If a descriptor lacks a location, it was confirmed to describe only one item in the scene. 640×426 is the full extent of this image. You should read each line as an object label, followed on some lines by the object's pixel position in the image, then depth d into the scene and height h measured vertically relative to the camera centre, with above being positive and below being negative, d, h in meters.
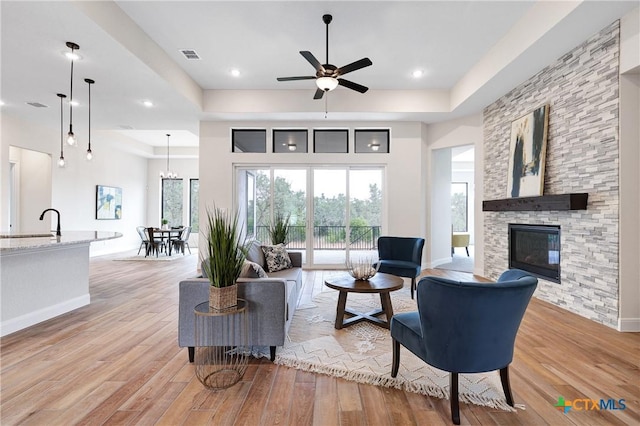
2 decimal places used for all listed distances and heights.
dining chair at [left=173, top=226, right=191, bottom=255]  8.86 -0.82
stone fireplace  3.23 +0.56
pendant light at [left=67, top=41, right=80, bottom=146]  3.51 +1.83
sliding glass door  6.64 +0.09
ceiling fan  3.40 +1.54
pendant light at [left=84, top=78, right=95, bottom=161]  4.49 +1.84
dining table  8.50 -0.74
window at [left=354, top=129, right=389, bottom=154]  6.63 +1.52
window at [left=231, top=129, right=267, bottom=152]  6.63 +1.50
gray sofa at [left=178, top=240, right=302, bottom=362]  2.44 -0.75
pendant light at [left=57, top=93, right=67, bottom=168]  4.97 +1.83
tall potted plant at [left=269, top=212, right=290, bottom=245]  5.20 -0.37
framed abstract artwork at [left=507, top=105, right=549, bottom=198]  4.17 +0.84
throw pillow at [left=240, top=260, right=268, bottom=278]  2.71 -0.52
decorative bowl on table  3.36 -0.64
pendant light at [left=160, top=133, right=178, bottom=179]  9.76 +1.13
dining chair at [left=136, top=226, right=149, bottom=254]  8.46 -0.67
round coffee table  3.11 -0.76
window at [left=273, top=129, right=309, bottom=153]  6.63 +1.48
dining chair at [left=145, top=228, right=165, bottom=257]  8.07 -0.87
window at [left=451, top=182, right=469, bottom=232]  11.10 +0.28
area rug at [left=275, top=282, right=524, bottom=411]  2.12 -1.18
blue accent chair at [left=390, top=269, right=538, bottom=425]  1.67 -0.60
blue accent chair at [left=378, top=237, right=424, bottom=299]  4.44 -0.67
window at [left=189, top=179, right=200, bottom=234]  11.06 +0.23
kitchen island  3.09 -0.74
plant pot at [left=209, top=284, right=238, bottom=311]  2.23 -0.62
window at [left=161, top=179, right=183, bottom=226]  11.05 +0.33
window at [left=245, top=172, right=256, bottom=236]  6.75 +0.22
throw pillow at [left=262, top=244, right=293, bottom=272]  4.13 -0.62
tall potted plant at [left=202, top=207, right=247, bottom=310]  2.25 -0.39
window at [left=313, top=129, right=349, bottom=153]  6.64 +1.50
